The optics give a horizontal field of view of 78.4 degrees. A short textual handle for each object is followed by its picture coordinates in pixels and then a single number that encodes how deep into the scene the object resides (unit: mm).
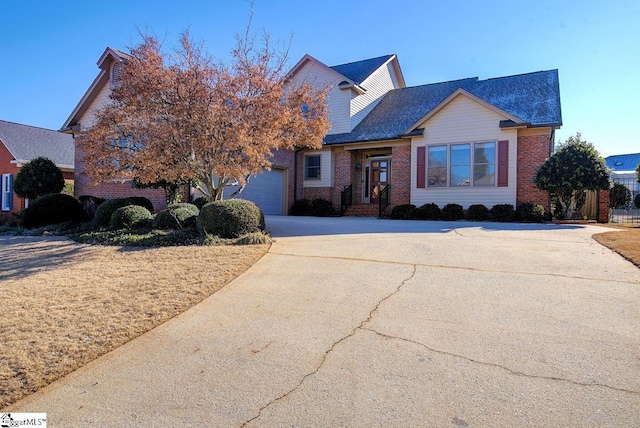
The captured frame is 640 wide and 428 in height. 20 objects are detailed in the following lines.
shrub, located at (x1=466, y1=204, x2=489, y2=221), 15036
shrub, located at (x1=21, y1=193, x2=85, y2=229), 12938
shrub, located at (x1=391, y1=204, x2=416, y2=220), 16172
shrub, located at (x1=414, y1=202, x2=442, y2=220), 15688
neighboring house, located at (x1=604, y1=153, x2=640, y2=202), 46000
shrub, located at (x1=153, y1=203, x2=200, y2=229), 10523
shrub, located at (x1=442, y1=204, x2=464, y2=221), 15430
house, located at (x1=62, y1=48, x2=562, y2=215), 15156
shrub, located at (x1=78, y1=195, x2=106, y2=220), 15192
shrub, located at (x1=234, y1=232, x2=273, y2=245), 8359
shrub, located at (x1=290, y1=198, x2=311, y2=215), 18928
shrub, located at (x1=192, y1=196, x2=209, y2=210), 14136
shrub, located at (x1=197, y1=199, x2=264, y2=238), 9047
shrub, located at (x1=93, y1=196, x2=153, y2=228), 11688
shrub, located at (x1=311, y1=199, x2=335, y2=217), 18438
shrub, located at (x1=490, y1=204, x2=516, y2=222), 14461
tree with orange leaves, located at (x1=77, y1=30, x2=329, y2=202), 8492
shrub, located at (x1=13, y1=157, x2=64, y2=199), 16906
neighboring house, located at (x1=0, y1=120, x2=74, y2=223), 20883
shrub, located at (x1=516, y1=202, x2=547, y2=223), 13852
